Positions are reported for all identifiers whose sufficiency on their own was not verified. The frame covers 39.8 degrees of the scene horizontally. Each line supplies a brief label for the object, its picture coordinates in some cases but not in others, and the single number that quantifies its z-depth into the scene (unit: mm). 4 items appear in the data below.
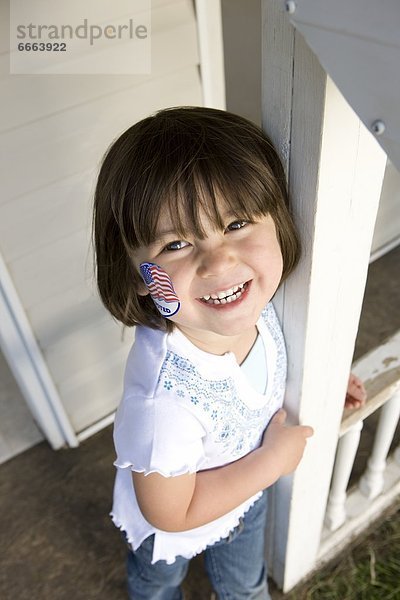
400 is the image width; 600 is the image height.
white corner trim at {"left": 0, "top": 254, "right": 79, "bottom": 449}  1300
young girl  625
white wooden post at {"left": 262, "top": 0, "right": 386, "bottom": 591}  548
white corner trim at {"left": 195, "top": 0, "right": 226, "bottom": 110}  1256
